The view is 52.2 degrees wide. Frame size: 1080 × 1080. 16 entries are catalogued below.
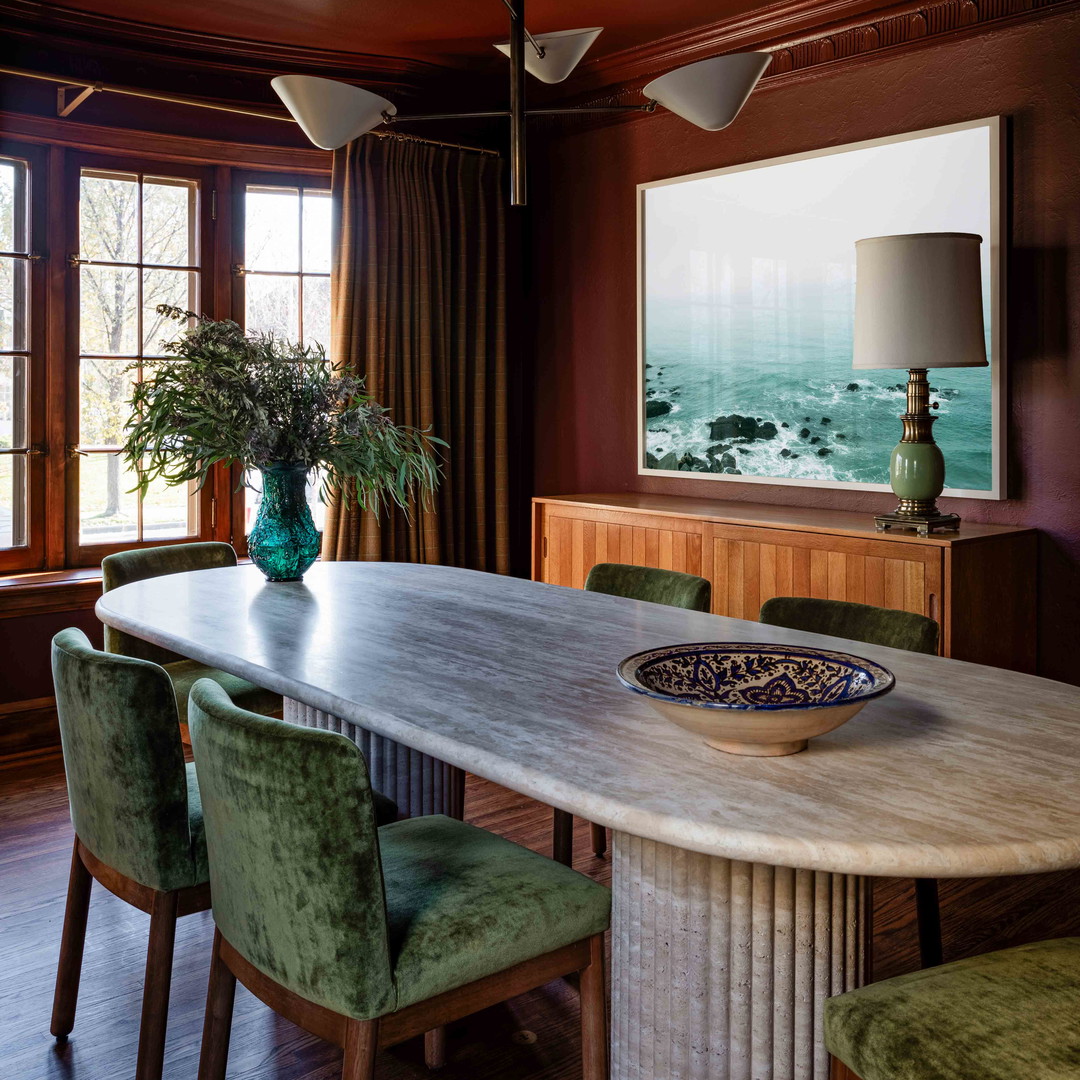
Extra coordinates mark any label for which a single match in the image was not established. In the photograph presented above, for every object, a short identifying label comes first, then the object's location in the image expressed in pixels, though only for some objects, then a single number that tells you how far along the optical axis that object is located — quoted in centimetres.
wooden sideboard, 323
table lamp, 329
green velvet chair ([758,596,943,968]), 222
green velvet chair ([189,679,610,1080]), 142
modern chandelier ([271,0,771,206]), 230
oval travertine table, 126
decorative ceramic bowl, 145
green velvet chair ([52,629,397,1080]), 183
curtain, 471
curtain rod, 402
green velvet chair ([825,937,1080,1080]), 124
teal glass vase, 294
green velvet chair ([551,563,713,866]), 275
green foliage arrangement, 279
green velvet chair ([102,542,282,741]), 307
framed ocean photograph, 361
